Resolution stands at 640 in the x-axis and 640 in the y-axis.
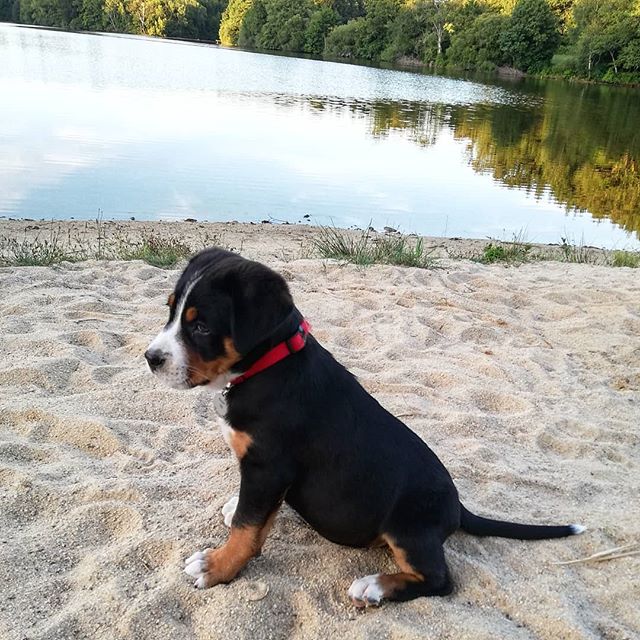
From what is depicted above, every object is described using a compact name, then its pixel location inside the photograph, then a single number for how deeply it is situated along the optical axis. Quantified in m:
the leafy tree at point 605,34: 65.56
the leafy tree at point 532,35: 76.94
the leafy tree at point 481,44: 80.56
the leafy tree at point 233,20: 114.69
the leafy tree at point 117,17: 113.50
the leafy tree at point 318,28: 102.75
